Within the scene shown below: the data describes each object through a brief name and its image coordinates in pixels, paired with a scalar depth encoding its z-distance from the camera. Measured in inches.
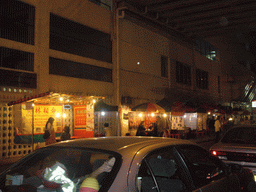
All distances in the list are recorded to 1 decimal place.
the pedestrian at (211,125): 1074.7
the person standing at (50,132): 448.8
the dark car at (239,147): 260.8
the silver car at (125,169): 105.1
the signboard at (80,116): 645.3
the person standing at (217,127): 782.7
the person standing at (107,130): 544.1
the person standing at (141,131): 676.6
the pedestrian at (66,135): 476.9
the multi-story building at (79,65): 465.4
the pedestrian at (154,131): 698.9
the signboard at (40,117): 471.5
